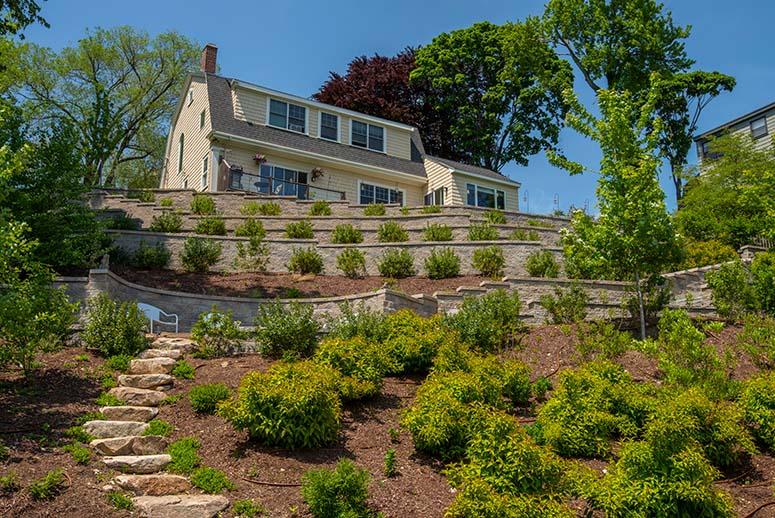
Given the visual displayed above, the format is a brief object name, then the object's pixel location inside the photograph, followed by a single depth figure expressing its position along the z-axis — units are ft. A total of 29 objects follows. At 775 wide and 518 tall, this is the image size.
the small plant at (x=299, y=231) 54.44
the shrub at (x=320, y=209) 61.93
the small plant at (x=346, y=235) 53.47
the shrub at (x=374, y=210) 61.77
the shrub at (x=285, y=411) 22.61
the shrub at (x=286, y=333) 31.91
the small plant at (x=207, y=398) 25.70
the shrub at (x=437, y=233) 52.90
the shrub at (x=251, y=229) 53.26
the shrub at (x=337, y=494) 18.93
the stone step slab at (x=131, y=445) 22.15
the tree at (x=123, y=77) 104.94
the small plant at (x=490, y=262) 48.83
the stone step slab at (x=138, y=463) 21.26
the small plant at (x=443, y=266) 48.55
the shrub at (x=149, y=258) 47.65
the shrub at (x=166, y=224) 53.31
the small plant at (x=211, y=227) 54.34
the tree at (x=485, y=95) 114.01
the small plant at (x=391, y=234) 53.72
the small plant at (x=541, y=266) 46.62
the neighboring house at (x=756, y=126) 108.47
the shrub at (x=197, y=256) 48.11
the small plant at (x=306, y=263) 49.47
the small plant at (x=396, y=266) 49.26
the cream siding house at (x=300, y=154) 75.25
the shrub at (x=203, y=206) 60.72
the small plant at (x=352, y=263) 48.96
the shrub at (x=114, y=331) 30.73
